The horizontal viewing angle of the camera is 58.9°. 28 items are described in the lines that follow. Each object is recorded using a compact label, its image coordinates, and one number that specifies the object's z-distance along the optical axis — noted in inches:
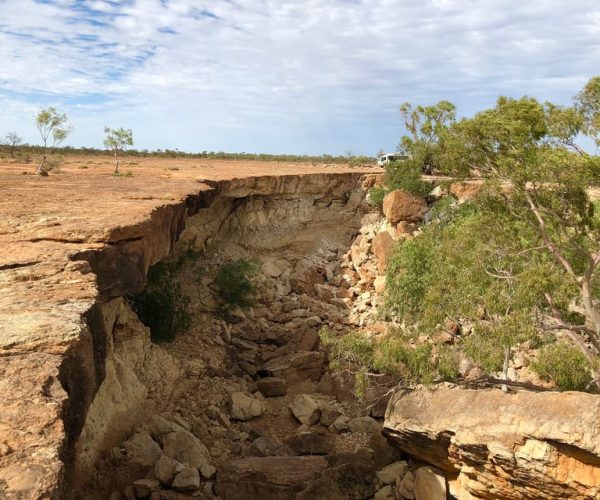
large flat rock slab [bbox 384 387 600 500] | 310.5
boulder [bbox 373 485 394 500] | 384.5
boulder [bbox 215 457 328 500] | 371.2
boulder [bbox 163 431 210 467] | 394.9
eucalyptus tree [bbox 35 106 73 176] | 885.9
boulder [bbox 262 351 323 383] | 573.3
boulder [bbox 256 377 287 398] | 545.3
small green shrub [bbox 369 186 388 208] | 912.3
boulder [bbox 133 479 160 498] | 347.3
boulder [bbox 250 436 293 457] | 431.8
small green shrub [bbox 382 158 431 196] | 860.0
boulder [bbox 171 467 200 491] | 356.2
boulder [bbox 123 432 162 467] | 369.1
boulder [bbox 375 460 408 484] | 400.2
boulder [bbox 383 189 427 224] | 837.2
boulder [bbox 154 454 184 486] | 360.5
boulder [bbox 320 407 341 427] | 504.7
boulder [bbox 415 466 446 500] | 377.3
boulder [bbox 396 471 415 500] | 384.5
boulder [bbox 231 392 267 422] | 490.6
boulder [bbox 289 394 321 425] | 505.7
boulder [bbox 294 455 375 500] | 377.7
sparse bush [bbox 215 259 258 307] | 669.3
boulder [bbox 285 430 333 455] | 446.6
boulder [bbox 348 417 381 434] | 483.8
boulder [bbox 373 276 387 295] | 748.5
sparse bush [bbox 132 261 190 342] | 551.8
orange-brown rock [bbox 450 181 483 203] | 784.3
